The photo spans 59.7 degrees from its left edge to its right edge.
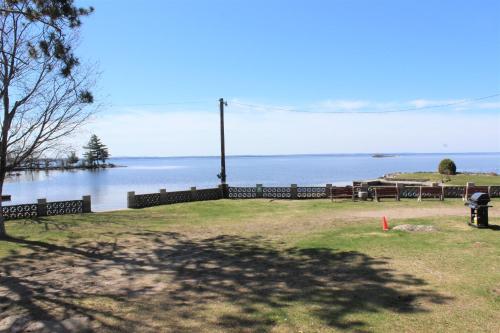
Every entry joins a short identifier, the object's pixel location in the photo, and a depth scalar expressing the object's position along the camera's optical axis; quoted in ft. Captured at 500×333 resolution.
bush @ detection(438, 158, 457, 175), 169.99
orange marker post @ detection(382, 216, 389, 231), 47.29
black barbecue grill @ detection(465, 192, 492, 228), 46.44
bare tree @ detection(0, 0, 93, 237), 37.58
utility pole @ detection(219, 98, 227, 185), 103.65
